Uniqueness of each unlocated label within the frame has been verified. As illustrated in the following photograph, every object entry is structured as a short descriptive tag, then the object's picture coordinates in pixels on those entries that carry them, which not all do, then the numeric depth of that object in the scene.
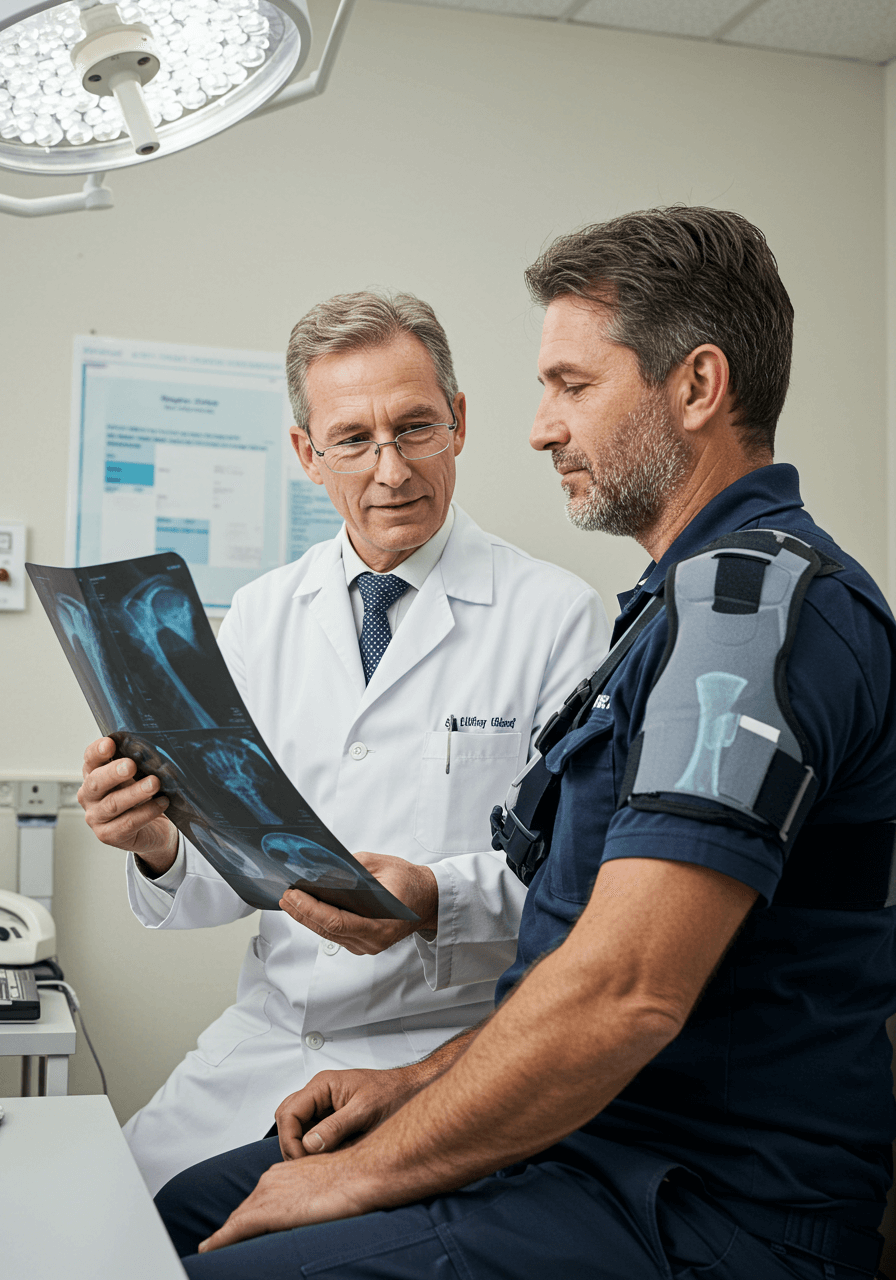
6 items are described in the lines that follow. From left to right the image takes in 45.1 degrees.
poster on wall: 2.19
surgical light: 0.88
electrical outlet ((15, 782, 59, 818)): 2.12
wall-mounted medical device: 2.12
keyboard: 1.50
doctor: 1.44
